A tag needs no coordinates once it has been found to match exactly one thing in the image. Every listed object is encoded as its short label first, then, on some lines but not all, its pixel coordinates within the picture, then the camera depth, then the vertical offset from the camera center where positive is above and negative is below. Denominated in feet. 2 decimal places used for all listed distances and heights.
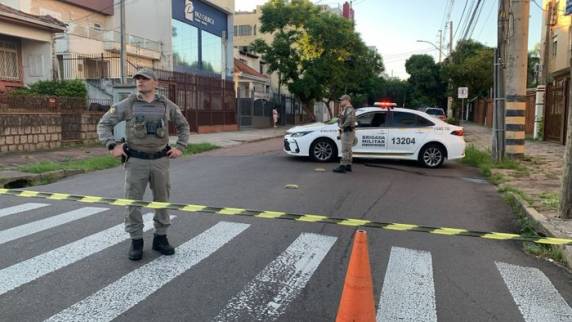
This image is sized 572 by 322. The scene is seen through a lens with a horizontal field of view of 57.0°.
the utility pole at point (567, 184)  22.50 -2.87
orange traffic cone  11.22 -3.76
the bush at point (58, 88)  69.67 +3.53
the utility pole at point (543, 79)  80.34 +5.87
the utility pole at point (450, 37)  166.33 +25.43
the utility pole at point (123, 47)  64.75 +8.29
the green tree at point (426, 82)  214.07 +13.84
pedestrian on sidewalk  123.46 -0.12
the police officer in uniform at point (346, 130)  39.45 -1.07
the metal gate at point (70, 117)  56.44 -0.26
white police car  44.96 -1.93
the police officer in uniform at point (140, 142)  16.94 -0.88
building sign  114.91 +23.39
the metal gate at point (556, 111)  68.39 +0.79
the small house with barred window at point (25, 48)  70.41 +9.63
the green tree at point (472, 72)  144.97 +12.20
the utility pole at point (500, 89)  45.44 +2.41
